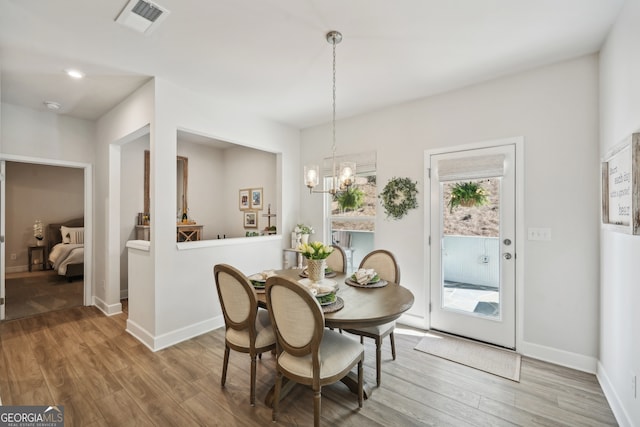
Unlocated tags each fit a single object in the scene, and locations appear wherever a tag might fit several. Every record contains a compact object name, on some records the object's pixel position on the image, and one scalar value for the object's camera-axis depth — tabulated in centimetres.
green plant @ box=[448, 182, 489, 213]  301
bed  533
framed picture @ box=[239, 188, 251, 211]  529
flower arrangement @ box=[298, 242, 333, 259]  217
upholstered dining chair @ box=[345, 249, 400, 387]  226
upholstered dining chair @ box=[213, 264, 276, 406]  197
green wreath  343
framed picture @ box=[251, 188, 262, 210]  510
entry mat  249
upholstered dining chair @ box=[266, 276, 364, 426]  162
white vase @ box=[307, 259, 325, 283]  220
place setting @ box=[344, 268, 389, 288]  239
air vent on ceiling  188
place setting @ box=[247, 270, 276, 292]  228
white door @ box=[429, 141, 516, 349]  285
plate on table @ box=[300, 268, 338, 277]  266
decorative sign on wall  158
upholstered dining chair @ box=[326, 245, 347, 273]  314
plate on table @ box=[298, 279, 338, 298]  196
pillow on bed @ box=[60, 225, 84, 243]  616
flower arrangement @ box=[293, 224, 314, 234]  423
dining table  171
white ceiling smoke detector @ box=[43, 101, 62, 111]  344
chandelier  225
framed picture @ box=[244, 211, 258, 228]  522
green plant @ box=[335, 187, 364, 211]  394
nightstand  629
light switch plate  264
